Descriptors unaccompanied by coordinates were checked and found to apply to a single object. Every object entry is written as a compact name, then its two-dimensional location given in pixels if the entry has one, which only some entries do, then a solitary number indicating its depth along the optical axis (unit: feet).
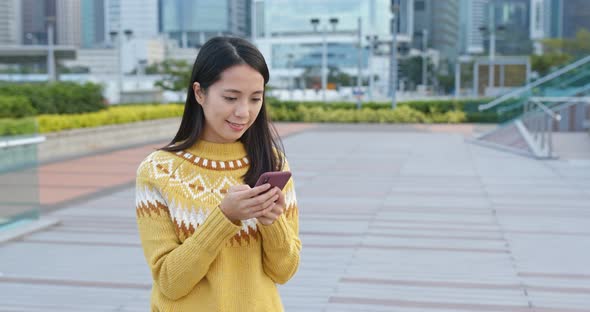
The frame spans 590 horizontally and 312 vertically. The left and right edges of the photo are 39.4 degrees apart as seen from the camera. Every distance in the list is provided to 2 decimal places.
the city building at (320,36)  271.28
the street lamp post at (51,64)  110.10
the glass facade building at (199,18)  207.31
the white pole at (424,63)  239.71
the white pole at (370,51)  168.97
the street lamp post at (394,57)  99.45
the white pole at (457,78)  166.71
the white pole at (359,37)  139.21
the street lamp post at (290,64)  240.32
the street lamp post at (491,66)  139.85
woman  6.47
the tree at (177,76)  109.09
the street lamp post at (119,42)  140.32
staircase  56.65
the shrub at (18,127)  26.84
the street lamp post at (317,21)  140.40
